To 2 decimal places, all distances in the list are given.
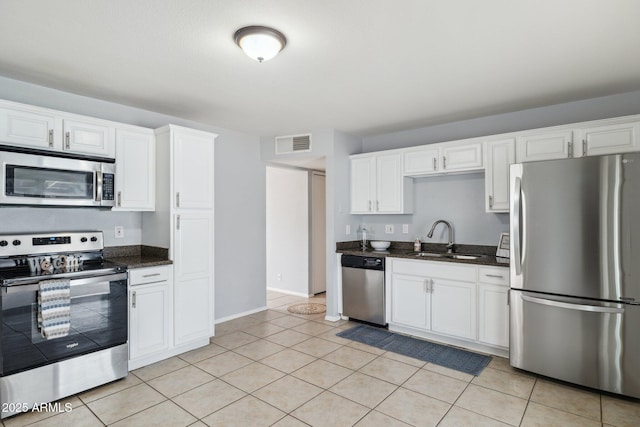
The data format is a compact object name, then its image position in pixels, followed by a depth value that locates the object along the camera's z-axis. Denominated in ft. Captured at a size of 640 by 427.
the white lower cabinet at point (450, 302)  11.14
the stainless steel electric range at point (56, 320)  7.98
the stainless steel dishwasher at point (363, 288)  13.87
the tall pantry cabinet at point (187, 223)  11.33
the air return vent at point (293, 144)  15.46
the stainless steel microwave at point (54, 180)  8.86
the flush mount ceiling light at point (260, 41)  7.09
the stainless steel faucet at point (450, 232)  13.92
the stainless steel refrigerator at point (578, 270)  8.40
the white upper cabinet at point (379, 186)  14.51
